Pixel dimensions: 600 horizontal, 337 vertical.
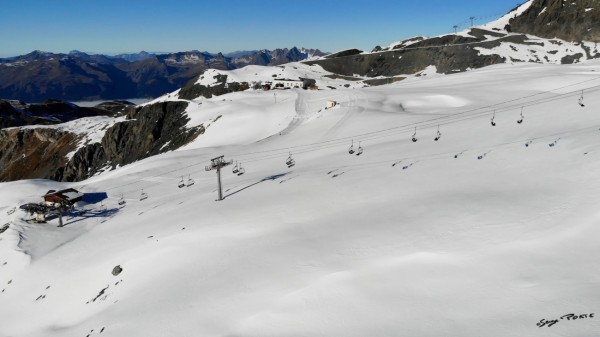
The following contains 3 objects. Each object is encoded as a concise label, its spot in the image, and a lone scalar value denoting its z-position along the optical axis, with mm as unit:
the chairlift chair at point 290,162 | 50688
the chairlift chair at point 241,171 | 53753
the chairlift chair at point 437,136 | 46572
